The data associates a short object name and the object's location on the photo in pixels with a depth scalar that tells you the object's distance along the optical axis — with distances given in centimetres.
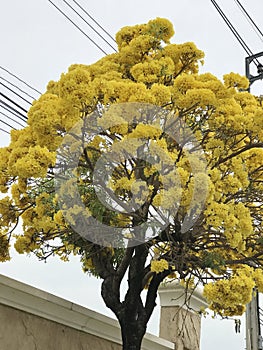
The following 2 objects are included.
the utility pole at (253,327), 599
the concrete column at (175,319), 501
